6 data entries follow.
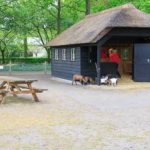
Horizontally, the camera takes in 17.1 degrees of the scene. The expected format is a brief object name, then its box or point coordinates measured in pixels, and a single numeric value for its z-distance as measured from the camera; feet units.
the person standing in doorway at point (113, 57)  93.66
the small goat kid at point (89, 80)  91.45
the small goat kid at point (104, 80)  87.99
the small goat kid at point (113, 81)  86.47
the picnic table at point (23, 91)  59.62
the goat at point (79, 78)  90.68
